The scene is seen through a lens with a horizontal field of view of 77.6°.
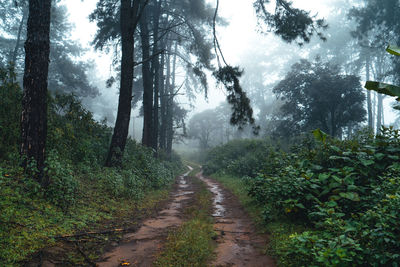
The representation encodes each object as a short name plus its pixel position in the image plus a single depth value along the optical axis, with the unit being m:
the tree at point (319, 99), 18.69
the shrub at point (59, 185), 5.22
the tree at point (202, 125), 46.36
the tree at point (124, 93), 9.21
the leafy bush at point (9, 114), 6.16
